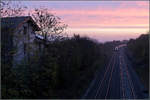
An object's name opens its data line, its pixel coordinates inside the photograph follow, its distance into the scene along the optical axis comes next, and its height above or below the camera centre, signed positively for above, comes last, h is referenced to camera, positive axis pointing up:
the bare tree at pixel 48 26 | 16.22 +1.40
